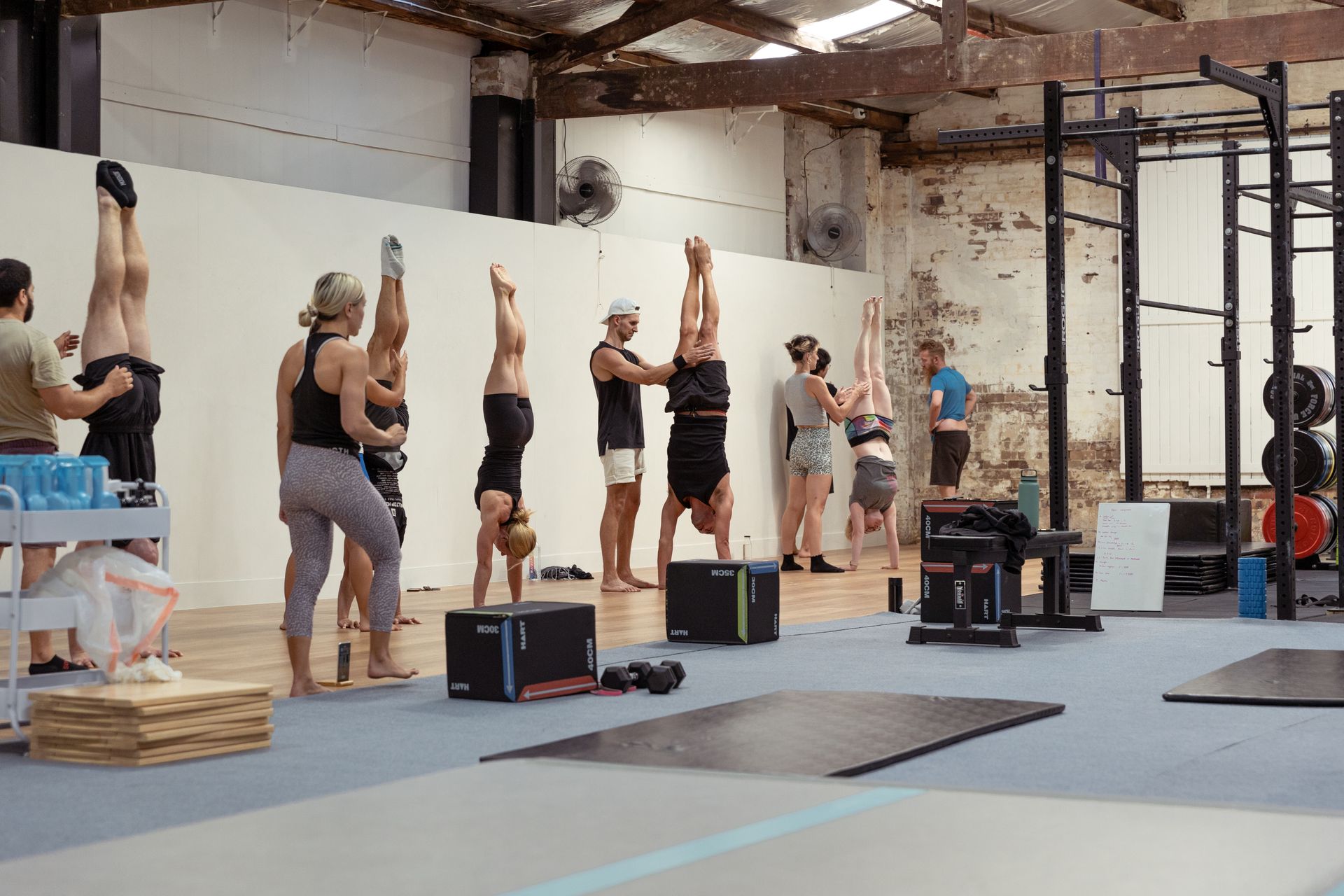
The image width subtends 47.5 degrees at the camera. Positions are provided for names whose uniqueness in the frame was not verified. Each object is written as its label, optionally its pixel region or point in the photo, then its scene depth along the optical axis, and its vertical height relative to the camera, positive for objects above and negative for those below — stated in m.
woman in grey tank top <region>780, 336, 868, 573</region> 10.41 +0.14
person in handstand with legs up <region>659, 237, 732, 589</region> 8.61 +0.25
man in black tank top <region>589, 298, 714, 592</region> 8.52 +0.30
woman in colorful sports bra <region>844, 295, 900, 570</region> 10.45 +0.19
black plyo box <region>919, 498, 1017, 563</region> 7.58 -0.20
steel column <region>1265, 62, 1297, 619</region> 6.88 +0.57
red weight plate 9.45 -0.34
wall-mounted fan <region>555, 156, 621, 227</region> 10.73 +1.99
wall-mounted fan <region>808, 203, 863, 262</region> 13.30 +2.13
